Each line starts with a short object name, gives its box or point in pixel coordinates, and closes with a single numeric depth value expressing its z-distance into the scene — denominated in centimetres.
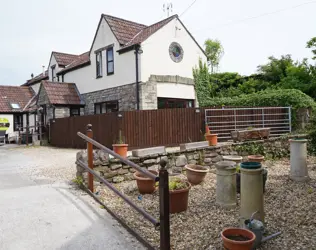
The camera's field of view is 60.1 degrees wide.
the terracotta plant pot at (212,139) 866
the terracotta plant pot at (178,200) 435
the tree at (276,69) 2058
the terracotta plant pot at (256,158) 769
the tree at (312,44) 1797
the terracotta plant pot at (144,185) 529
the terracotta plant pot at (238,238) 281
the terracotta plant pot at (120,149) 712
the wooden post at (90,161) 501
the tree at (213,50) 3316
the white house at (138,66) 1424
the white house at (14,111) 2233
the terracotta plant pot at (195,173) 609
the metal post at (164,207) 276
